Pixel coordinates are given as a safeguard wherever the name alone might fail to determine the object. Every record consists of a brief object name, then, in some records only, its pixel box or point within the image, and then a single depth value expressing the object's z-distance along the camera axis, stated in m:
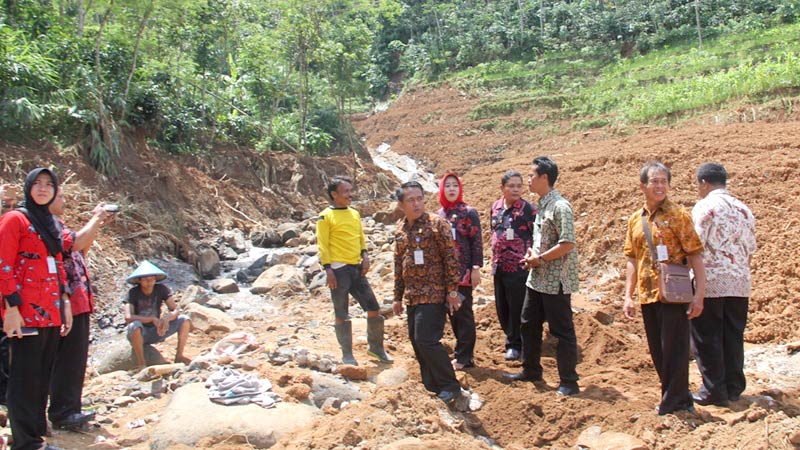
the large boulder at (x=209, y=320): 7.86
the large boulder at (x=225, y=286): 10.77
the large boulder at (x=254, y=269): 11.52
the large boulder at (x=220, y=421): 4.23
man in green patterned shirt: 4.90
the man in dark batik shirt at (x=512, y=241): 5.60
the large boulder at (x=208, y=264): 11.76
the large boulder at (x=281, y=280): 10.65
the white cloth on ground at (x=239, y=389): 4.60
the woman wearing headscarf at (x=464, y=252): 5.62
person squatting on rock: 6.13
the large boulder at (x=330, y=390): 5.05
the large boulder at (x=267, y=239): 13.88
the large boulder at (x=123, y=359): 6.25
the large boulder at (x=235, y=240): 13.39
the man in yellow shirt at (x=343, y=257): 5.94
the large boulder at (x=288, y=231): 14.02
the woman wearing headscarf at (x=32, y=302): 3.83
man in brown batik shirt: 4.88
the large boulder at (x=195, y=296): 9.82
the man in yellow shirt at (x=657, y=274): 4.28
